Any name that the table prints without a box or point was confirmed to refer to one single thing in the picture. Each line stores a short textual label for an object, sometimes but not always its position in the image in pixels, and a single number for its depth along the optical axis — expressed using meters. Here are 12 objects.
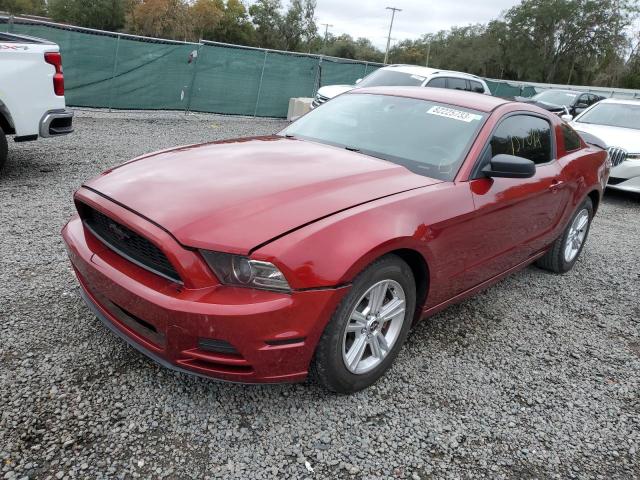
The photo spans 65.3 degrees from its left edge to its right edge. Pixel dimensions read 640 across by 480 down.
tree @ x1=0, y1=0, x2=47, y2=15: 74.31
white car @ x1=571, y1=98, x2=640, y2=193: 8.01
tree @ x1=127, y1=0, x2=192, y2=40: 61.38
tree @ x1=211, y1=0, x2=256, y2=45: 74.75
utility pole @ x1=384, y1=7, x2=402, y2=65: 67.69
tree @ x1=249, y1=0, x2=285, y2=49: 78.50
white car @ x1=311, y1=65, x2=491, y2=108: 10.55
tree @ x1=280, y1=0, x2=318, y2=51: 78.31
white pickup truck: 5.18
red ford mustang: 2.13
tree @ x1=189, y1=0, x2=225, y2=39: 68.18
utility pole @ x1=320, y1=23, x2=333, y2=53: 85.56
